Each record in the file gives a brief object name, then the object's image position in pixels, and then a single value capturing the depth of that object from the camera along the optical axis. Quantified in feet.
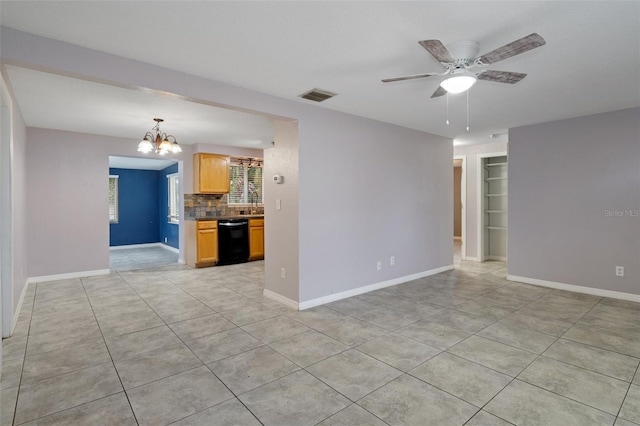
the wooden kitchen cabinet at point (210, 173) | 21.65
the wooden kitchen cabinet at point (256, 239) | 22.86
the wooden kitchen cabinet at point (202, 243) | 20.67
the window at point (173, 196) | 28.91
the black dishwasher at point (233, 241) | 21.56
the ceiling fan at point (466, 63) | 6.84
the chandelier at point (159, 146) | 15.11
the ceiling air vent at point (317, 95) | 11.19
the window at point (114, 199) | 30.53
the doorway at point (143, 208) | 28.78
